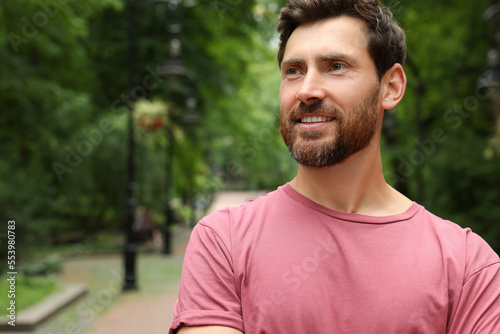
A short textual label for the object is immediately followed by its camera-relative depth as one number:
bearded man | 1.70
